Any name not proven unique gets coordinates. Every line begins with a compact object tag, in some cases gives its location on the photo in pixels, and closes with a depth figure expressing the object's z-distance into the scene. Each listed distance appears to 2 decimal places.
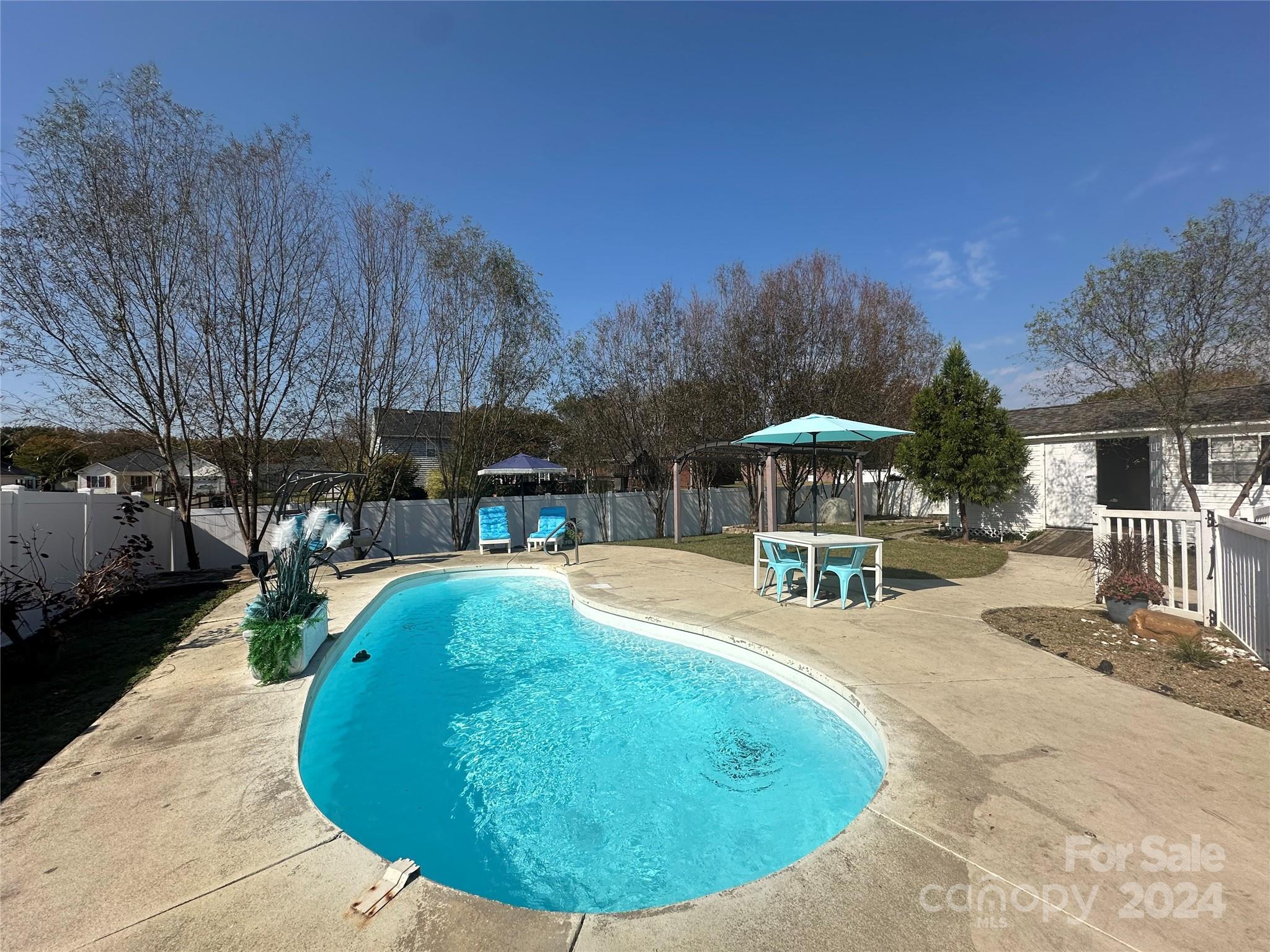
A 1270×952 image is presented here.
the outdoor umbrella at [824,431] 6.99
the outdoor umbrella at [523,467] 12.57
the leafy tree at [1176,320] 9.44
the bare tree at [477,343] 13.12
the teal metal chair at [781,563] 6.70
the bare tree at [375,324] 11.83
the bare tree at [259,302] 10.07
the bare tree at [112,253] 8.61
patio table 6.40
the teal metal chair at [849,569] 6.33
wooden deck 11.01
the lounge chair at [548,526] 12.77
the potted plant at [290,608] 4.29
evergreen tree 12.44
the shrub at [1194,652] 4.21
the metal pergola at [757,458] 9.85
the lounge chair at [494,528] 12.67
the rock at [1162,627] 4.74
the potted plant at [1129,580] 5.34
